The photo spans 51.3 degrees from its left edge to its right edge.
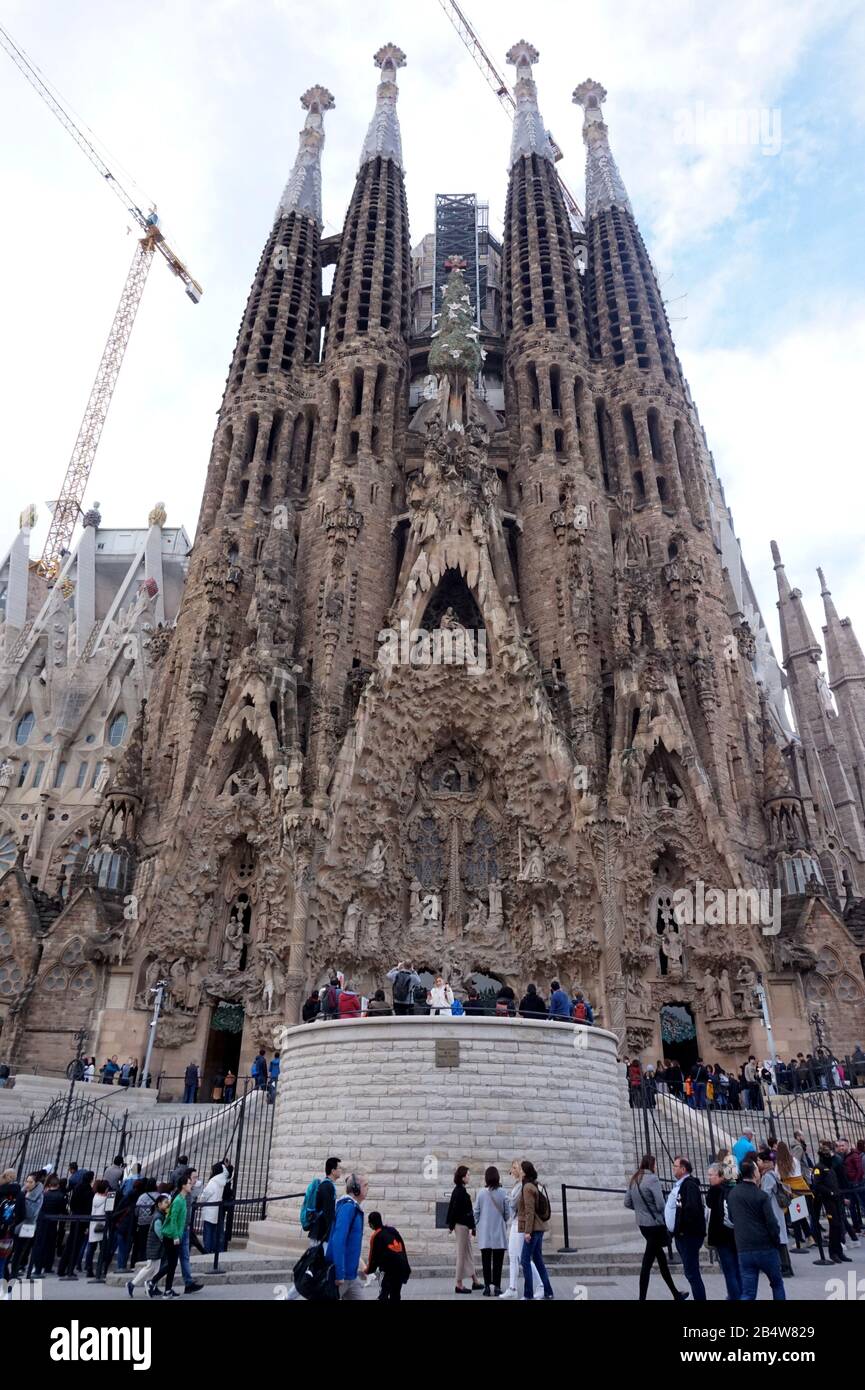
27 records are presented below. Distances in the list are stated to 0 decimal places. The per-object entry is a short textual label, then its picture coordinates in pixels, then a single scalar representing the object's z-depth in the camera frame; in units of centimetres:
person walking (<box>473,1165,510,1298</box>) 860
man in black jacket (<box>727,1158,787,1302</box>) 649
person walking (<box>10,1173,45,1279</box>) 972
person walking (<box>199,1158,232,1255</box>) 1050
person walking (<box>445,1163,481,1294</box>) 891
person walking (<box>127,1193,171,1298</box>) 882
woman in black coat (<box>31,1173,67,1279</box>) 980
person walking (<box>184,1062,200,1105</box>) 2134
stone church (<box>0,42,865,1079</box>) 2520
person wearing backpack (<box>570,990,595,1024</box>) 1697
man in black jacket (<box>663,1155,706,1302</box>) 751
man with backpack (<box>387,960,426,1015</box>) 1486
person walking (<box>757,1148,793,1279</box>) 904
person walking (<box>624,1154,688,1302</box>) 765
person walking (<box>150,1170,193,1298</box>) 877
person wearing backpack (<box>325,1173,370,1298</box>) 708
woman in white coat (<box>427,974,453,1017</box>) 1487
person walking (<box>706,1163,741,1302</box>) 719
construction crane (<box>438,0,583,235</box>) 7000
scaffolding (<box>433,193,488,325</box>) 5031
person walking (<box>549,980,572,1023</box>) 1573
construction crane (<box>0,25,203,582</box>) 6844
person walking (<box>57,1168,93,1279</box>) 1007
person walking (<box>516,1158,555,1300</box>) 793
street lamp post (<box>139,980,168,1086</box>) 2330
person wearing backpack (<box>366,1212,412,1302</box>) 674
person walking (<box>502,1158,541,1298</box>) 812
